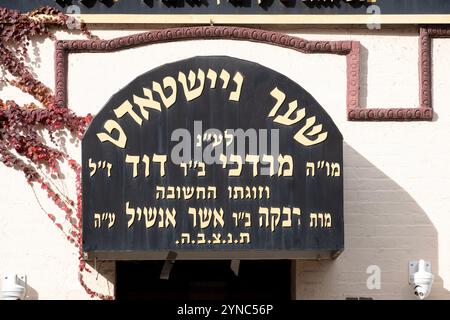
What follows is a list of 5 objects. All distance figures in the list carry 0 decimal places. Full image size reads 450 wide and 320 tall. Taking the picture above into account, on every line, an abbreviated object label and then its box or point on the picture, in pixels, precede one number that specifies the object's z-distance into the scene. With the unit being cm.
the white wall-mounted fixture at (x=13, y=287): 1290
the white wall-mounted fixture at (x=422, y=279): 1306
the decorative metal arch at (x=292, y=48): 1352
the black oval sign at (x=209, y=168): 1216
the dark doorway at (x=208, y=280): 1402
